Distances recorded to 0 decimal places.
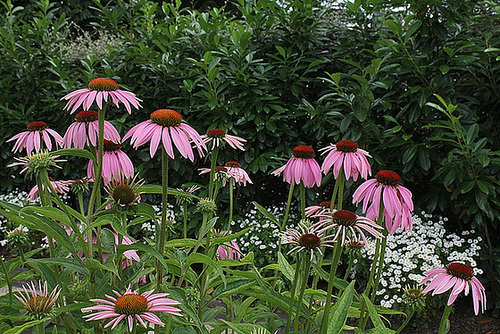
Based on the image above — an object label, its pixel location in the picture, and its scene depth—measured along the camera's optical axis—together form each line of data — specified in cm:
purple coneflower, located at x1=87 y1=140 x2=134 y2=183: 124
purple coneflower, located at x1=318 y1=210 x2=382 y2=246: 106
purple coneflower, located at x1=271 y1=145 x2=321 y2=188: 146
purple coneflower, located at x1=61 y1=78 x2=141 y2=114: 114
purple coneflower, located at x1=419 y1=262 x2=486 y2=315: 115
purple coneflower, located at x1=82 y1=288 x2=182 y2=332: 89
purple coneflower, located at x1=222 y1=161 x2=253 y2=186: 175
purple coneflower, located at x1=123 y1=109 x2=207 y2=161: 107
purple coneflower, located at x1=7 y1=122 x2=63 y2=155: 134
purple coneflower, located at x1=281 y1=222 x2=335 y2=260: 110
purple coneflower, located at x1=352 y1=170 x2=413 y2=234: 121
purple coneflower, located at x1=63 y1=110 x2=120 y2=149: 122
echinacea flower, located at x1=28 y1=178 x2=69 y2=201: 142
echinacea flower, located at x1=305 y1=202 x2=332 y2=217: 141
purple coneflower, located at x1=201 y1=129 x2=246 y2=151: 157
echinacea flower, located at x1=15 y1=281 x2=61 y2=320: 103
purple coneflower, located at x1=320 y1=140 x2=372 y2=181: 135
